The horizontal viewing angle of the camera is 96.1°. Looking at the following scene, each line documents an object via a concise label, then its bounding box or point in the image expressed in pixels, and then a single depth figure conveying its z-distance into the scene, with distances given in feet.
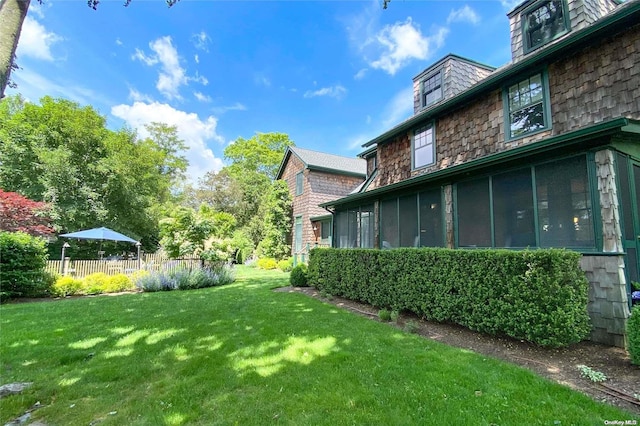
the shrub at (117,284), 32.89
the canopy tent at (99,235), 40.19
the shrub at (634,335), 10.78
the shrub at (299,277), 35.22
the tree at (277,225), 65.36
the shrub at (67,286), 30.07
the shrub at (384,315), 19.87
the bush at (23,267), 27.12
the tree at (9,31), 8.50
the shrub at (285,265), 56.54
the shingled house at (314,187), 58.85
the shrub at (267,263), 60.44
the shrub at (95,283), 31.81
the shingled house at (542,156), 14.35
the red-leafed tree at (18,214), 38.42
